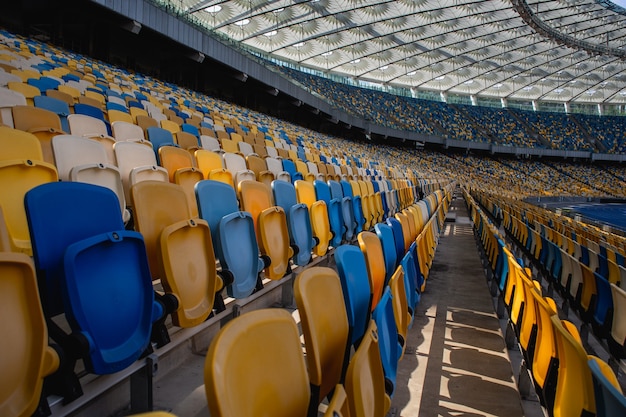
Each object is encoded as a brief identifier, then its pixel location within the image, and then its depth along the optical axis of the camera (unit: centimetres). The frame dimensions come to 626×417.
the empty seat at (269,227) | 284
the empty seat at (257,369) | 91
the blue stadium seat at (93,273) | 144
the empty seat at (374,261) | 238
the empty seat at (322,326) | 139
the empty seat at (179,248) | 192
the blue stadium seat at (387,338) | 163
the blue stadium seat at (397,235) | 353
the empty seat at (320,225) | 371
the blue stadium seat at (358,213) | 484
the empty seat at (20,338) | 115
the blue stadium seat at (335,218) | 412
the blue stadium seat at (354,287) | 191
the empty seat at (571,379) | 133
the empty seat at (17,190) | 197
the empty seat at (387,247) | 293
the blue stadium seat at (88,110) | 502
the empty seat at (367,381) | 116
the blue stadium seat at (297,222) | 324
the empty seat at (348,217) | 443
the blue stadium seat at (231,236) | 241
